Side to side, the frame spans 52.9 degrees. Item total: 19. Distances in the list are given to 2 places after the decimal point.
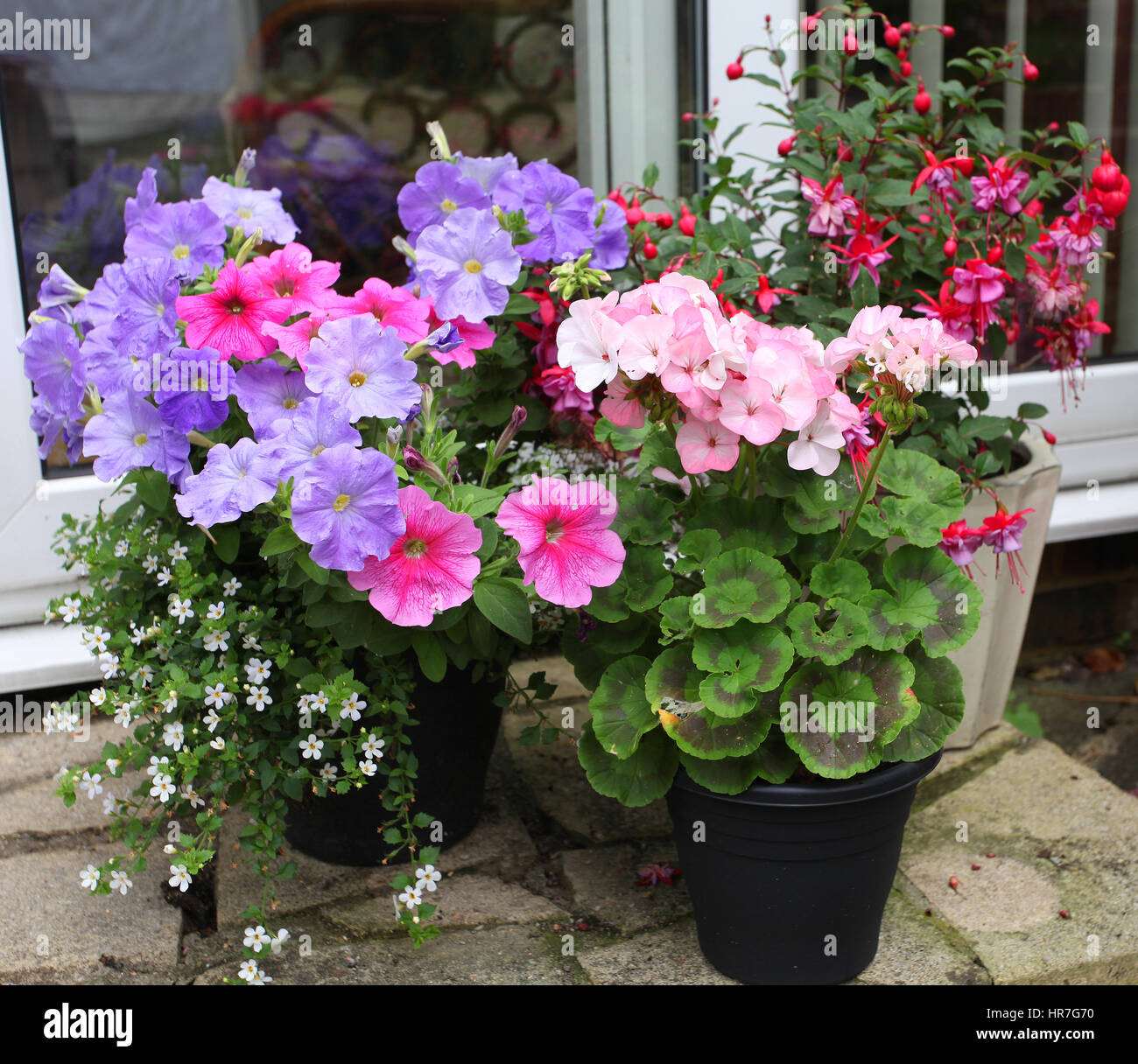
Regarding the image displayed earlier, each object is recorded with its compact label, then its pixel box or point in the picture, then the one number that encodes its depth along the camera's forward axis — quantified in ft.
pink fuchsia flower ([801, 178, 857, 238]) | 5.42
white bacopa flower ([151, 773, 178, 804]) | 4.49
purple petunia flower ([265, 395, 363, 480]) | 4.18
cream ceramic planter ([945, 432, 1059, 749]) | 6.18
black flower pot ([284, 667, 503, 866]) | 5.31
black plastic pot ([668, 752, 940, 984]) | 4.44
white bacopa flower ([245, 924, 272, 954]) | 4.35
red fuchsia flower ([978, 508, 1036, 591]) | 5.21
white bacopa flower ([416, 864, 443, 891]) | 4.57
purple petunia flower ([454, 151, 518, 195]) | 5.61
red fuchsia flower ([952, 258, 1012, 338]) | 5.27
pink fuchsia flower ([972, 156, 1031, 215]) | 5.44
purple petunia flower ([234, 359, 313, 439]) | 4.61
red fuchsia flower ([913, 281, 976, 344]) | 5.32
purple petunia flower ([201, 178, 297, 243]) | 5.40
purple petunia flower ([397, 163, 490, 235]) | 5.51
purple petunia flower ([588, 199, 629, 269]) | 5.64
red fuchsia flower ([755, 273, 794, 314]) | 5.24
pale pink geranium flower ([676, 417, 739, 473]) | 4.32
